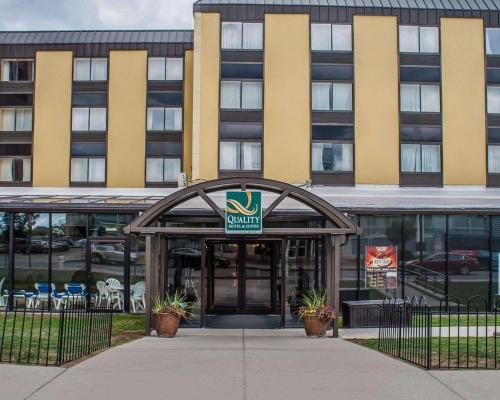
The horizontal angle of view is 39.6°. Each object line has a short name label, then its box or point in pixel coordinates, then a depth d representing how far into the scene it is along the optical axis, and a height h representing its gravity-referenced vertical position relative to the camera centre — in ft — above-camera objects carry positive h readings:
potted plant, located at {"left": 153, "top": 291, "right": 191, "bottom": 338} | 48.70 -6.50
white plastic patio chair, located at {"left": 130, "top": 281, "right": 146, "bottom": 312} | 66.48 -6.82
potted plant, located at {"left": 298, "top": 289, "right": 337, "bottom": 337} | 49.26 -6.45
